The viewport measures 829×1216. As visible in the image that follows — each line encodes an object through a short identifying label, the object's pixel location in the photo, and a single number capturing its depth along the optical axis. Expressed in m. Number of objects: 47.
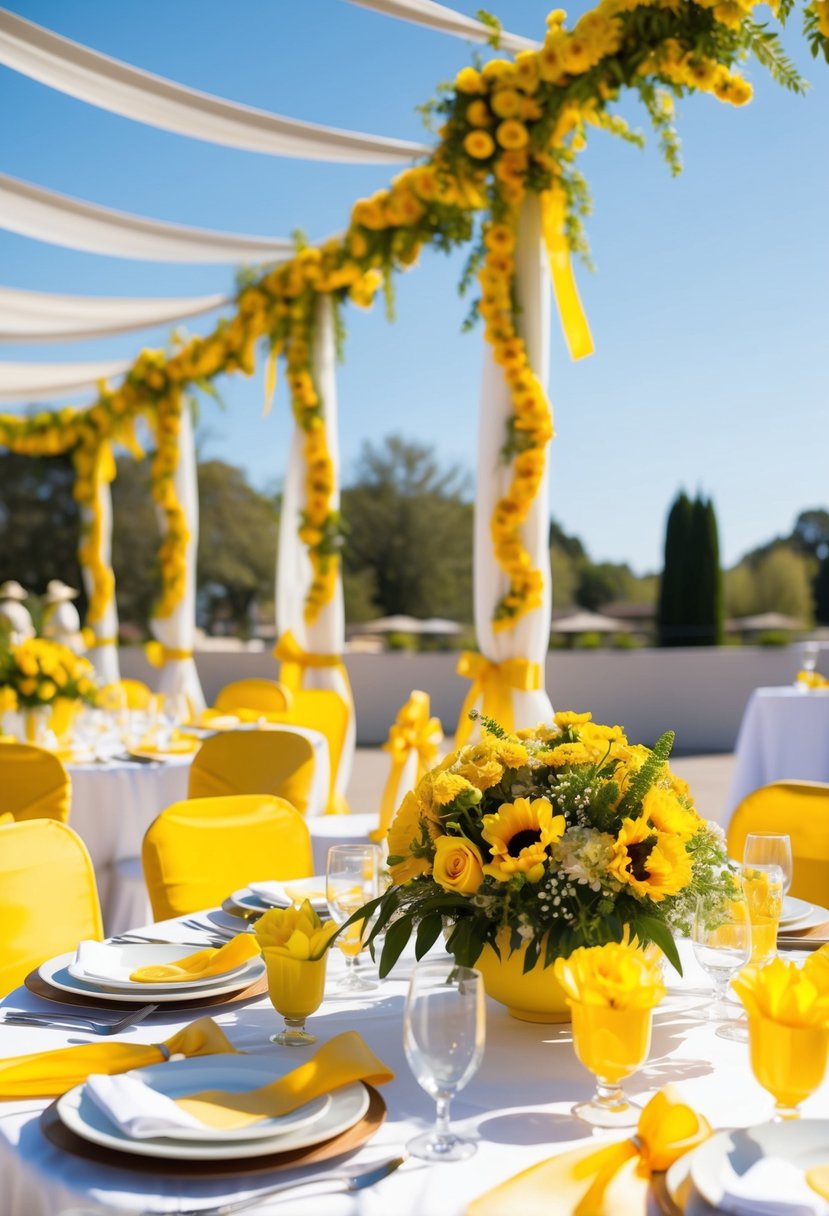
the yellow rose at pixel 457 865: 1.47
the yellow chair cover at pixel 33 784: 3.39
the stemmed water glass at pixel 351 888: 1.75
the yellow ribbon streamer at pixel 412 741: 4.36
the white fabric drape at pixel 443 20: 4.62
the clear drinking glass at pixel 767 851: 1.99
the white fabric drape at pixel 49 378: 9.81
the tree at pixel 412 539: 32.66
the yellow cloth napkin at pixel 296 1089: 1.22
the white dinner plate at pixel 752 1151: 1.07
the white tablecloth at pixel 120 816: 4.03
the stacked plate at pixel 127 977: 1.69
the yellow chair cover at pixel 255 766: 3.81
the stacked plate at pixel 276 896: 2.16
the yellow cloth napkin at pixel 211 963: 1.76
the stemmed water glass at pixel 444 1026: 1.12
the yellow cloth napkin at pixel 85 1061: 1.35
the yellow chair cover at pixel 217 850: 2.59
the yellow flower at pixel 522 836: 1.44
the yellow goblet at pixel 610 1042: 1.23
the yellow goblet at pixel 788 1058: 1.20
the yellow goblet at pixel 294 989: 1.53
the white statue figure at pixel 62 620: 10.50
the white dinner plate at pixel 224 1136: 1.15
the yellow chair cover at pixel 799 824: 2.73
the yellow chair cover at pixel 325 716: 6.10
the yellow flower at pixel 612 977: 1.23
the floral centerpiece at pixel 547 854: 1.46
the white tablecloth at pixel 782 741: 6.65
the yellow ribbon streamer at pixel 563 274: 5.27
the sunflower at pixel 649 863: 1.45
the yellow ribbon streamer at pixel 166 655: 9.72
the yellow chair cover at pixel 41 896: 2.20
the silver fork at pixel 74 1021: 1.59
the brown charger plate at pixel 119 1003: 1.70
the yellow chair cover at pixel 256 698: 6.35
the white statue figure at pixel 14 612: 11.41
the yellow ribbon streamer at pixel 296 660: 7.71
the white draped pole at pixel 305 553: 7.68
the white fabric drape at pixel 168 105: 4.80
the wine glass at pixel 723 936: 1.52
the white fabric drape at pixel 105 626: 11.50
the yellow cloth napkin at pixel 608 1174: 1.06
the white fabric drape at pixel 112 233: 6.08
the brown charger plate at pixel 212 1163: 1.14
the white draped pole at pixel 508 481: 5.35
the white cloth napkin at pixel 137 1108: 1.16
